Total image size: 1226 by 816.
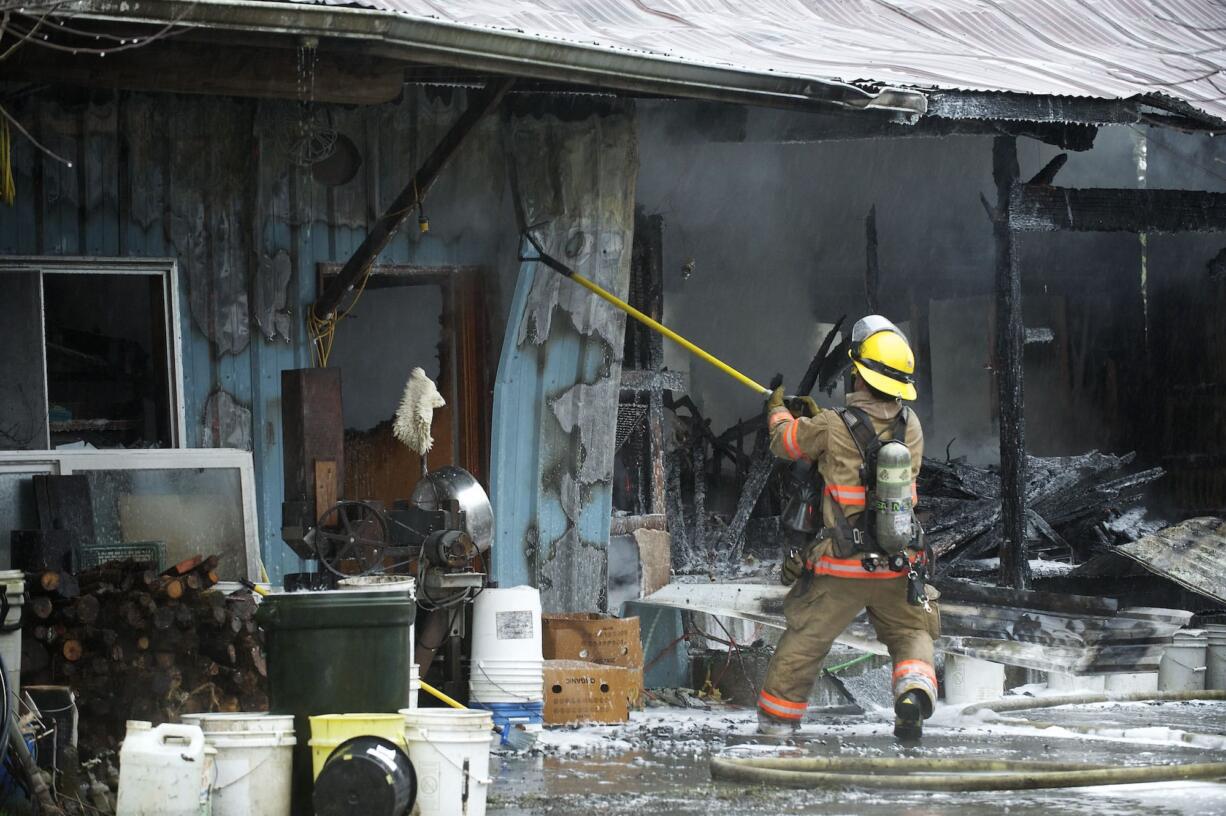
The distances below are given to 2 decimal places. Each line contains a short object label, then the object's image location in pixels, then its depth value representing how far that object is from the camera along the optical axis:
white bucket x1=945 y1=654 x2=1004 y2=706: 20.61
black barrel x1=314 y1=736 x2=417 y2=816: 11.95
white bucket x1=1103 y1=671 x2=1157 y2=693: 21.42
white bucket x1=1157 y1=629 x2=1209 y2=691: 22.23
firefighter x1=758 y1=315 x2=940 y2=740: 17.14
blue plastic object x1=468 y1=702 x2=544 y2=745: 17.22
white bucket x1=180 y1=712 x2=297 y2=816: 12.20
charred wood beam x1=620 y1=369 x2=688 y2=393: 22.34
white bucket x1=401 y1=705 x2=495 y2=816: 12.32
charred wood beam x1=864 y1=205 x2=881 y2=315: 26.45
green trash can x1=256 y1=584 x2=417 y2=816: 12.95
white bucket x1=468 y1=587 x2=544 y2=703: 17.42
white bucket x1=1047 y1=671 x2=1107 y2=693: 21.30
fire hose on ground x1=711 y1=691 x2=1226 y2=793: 14.00
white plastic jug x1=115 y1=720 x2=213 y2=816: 11.68
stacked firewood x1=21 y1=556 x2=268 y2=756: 14.81
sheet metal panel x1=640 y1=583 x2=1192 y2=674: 20.47
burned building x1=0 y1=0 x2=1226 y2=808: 16.67
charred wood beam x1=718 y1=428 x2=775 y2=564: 25.23
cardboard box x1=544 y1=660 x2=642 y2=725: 18.34
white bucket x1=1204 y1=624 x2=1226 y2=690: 22.09
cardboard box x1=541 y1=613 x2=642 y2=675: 19.28
